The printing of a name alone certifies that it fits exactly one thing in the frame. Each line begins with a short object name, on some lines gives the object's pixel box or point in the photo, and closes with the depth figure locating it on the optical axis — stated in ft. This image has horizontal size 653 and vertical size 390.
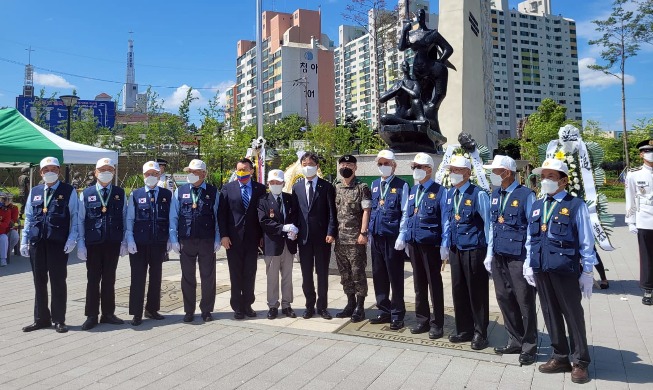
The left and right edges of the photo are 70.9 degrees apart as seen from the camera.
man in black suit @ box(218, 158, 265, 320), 20.27
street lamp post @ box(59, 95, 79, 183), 51.95
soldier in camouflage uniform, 19.34
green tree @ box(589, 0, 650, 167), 99.40
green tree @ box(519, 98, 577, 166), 130.72
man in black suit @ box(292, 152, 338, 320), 19.85
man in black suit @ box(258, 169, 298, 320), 19.98
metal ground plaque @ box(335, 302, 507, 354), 16.35
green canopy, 33.68
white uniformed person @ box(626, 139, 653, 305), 21.77
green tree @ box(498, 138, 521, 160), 171.96
